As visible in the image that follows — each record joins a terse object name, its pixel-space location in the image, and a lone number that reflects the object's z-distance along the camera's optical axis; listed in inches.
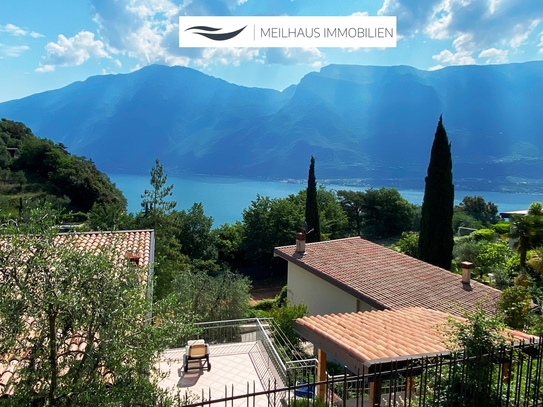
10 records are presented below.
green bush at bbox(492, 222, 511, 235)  1087.7
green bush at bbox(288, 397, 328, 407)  180.9
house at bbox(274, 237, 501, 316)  435.5
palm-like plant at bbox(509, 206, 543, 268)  600.1
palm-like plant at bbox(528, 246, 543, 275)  518.6
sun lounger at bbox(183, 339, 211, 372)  344.5
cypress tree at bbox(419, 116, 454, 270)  772.6
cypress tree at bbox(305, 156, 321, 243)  1016.2
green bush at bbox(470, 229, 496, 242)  1048.5
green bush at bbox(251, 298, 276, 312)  740.2
